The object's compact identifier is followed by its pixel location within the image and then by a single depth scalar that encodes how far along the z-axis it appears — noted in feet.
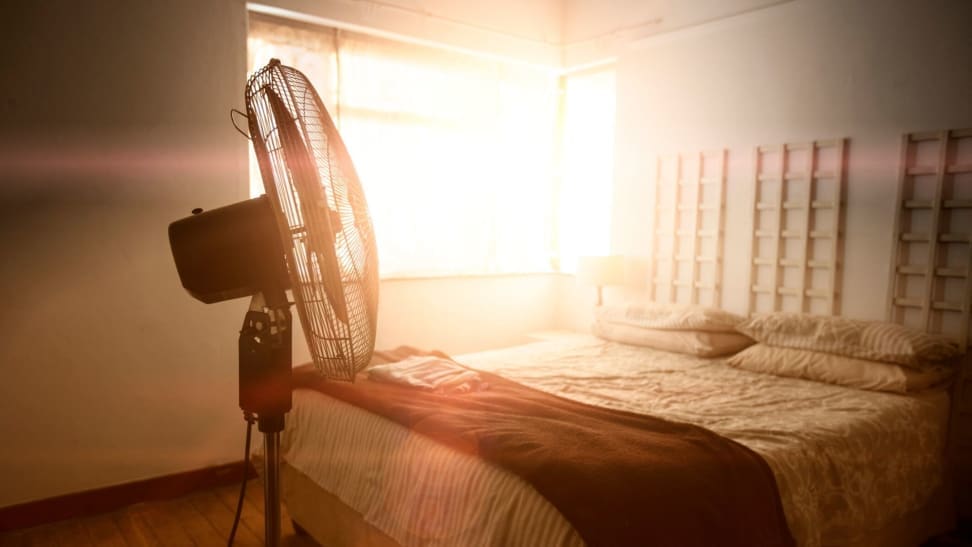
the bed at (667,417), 4.98
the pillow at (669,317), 9.70
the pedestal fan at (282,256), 3.14
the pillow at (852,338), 7.75
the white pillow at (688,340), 9.58
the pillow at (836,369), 7.66
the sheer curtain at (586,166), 13.96
